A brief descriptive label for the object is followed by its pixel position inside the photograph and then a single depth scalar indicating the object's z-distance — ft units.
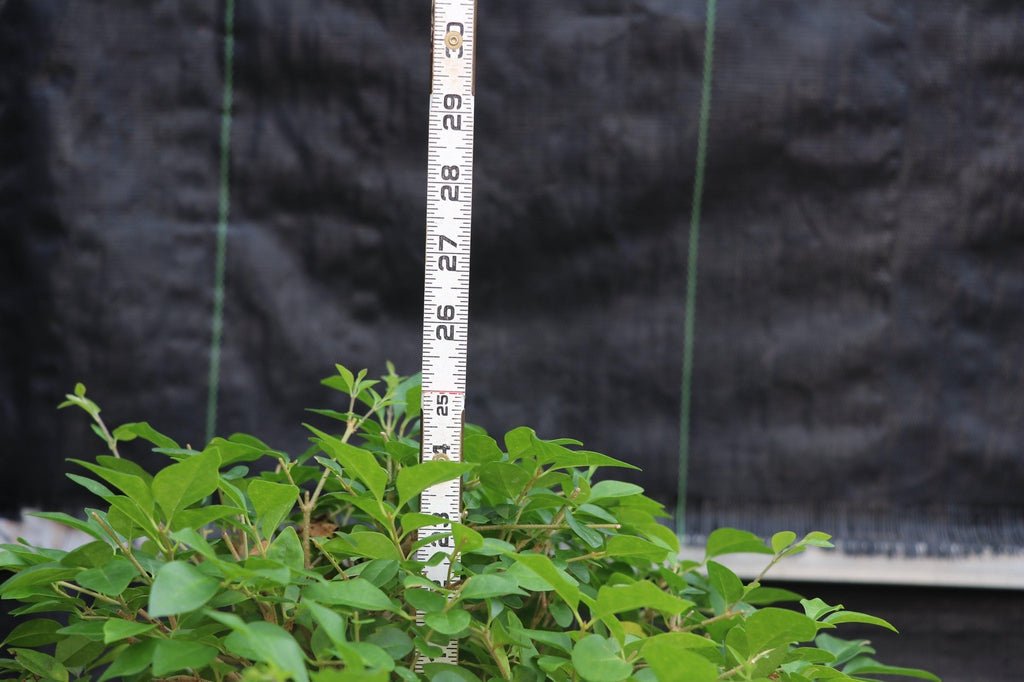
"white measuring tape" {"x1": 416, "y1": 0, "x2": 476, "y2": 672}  2.53
